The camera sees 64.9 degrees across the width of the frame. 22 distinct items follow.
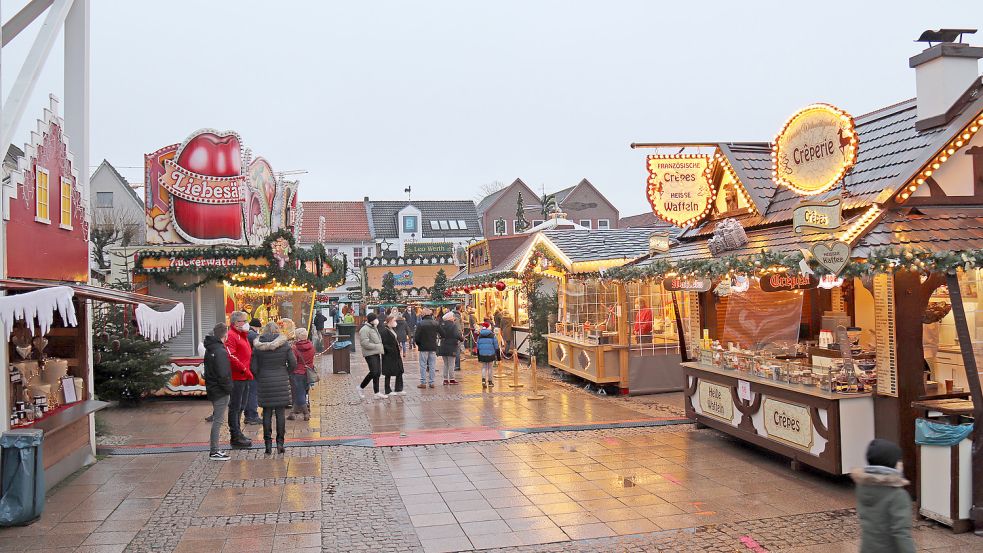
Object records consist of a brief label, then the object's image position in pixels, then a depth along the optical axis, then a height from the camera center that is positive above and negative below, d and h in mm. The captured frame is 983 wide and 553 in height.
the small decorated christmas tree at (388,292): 34594 -5
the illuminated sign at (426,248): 48531 +2742
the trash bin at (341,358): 20062 -1692
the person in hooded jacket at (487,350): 15875 -1239
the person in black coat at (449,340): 16812 -1094
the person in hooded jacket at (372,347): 14266 -1019
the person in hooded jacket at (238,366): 10258 -962
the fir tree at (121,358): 12820 -998
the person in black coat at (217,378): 9500 -1011
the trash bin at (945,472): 6254 -1598
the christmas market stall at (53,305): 7508 -61
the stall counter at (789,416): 7668 -1499
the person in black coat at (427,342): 16359 -1084
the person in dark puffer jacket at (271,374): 9641 -984
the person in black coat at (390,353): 14758 -1175
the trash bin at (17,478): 6707 -1539
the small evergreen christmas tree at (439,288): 35062 +124
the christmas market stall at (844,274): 7305 +79
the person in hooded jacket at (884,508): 4309 -1285
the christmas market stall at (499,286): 21734 +102
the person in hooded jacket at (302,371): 12125 -1210
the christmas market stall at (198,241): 15031 +1105
